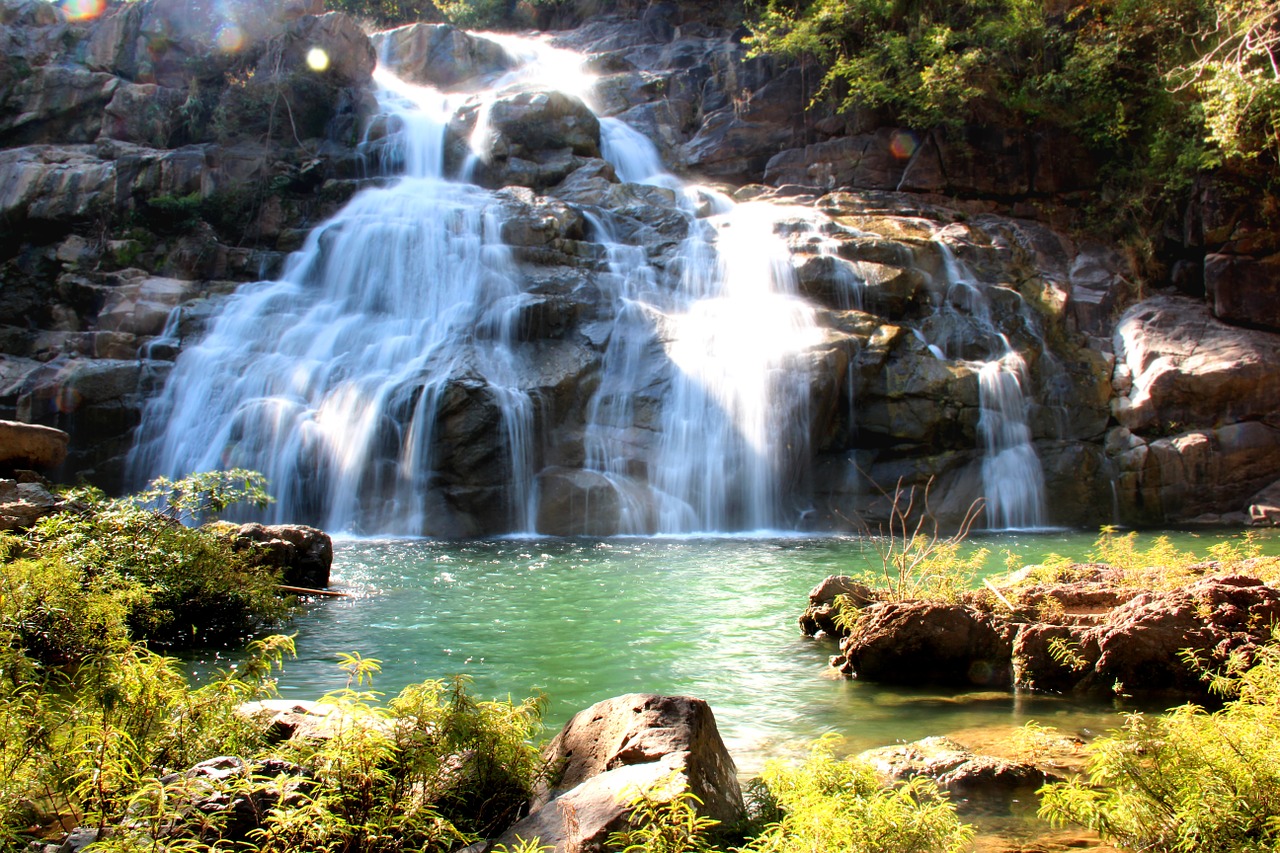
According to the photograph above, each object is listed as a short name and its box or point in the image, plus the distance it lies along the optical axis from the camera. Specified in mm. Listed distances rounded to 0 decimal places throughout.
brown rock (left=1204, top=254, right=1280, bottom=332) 20750
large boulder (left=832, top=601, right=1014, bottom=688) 6988
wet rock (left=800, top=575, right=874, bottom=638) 8328
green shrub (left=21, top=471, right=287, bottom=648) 7535
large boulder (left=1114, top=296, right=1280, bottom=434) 19109
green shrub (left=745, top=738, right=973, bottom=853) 2857
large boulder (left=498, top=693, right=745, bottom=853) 3279
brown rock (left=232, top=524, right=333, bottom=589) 10219
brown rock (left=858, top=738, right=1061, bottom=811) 4520
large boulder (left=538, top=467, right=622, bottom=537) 17562
